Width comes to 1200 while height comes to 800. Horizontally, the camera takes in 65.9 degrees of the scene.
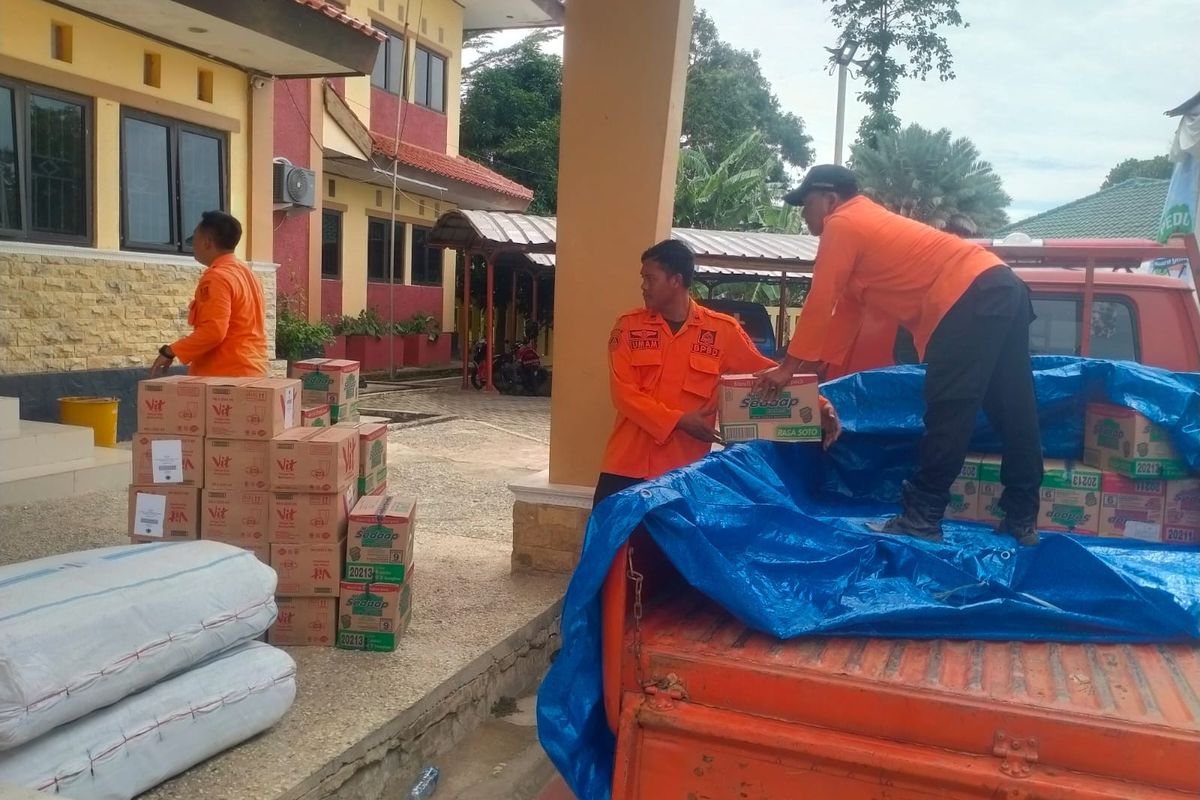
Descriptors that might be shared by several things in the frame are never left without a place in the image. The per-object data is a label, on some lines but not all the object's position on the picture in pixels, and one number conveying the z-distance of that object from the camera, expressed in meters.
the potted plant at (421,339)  17.64
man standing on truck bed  3.20
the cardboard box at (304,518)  3.41
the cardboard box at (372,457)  3.89
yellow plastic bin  7.15
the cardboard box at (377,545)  3.46
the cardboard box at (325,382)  4.12
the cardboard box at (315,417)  3.81
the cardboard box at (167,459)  3.40
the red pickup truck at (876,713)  1.91
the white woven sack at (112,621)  2.15
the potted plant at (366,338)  15.93
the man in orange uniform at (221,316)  4.34
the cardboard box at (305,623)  3.51
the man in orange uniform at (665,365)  3.89
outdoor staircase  5.84
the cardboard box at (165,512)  3.44
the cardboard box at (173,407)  3.38
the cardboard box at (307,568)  3.43
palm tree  25.94
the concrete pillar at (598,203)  4.41
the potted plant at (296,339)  12.84
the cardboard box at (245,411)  3.38
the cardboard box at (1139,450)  3.40
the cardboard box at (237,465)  3.42
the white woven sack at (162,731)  2.22
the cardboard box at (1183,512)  3.41
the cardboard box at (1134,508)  3.44
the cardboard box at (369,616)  3.50
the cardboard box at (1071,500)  3.51
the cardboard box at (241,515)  3.43
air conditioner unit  13.39
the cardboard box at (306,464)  3.37
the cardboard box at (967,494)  3.64
